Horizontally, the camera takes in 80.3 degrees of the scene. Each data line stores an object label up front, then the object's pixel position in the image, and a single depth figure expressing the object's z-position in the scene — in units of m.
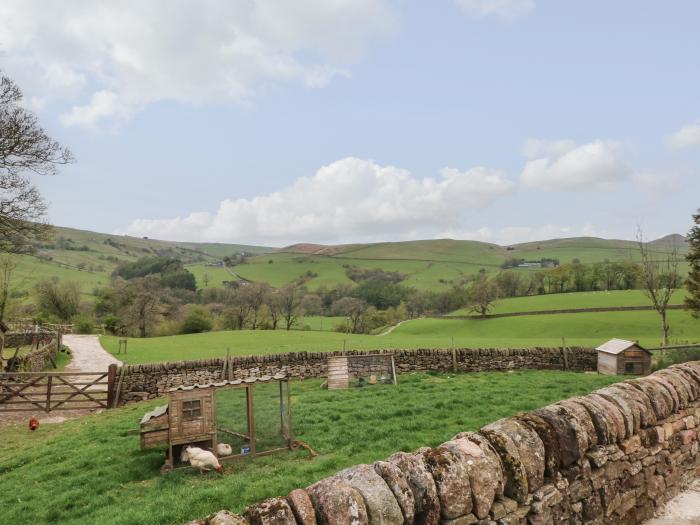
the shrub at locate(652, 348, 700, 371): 20.86
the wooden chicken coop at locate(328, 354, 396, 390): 18.36
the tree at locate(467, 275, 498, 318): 64.38
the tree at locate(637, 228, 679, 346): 30.38
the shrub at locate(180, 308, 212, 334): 56.25
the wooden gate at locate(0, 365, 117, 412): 16.56
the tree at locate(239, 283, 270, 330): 73.50
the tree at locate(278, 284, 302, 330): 73.34
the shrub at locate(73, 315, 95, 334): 51.19
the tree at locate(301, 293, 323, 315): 98.94
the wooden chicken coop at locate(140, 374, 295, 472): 9.76
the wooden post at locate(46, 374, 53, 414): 16.49
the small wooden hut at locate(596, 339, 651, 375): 20.48
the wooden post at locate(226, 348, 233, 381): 20.27
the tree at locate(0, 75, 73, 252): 17.30
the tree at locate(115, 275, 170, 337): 59.69
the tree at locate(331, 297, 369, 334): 76.37
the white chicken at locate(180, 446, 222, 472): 9.05
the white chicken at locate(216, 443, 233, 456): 9.88
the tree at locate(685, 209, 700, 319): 29.31
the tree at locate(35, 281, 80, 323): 59.97
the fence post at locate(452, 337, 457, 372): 21.89
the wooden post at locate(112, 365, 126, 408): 18.00
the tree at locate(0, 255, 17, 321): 34.00
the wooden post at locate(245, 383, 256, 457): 10.33
